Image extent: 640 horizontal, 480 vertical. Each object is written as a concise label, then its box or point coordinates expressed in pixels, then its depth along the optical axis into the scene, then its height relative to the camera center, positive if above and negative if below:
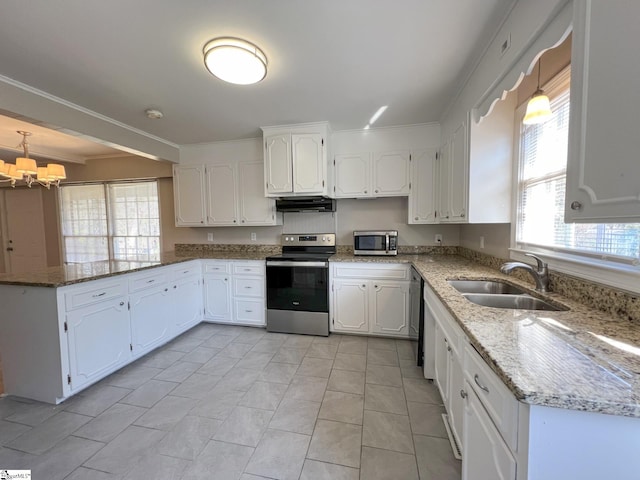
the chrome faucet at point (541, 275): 1.52 -0.30
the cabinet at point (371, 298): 2.85 -0.80
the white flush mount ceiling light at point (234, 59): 1.61 +1.07
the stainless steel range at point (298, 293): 2.98 -0.77
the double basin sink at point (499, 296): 1.48 -0.45
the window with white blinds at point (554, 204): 1.21 +0.14
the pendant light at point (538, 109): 1.40 +0.63
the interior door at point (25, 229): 4.70 +0.03
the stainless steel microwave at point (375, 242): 3.06 -0.19
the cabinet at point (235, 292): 3.22 -0.80
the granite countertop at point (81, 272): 1.88 -0.35
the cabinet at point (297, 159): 2.98 +0.80
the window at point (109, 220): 4.16 +0.16
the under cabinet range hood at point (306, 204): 3.24 +0.29
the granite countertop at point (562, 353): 0.64 -0.41
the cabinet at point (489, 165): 2.01 +0.48
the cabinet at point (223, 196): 3.46 +0.44
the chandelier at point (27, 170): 2.97 +0.73
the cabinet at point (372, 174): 3.12 +0.64
